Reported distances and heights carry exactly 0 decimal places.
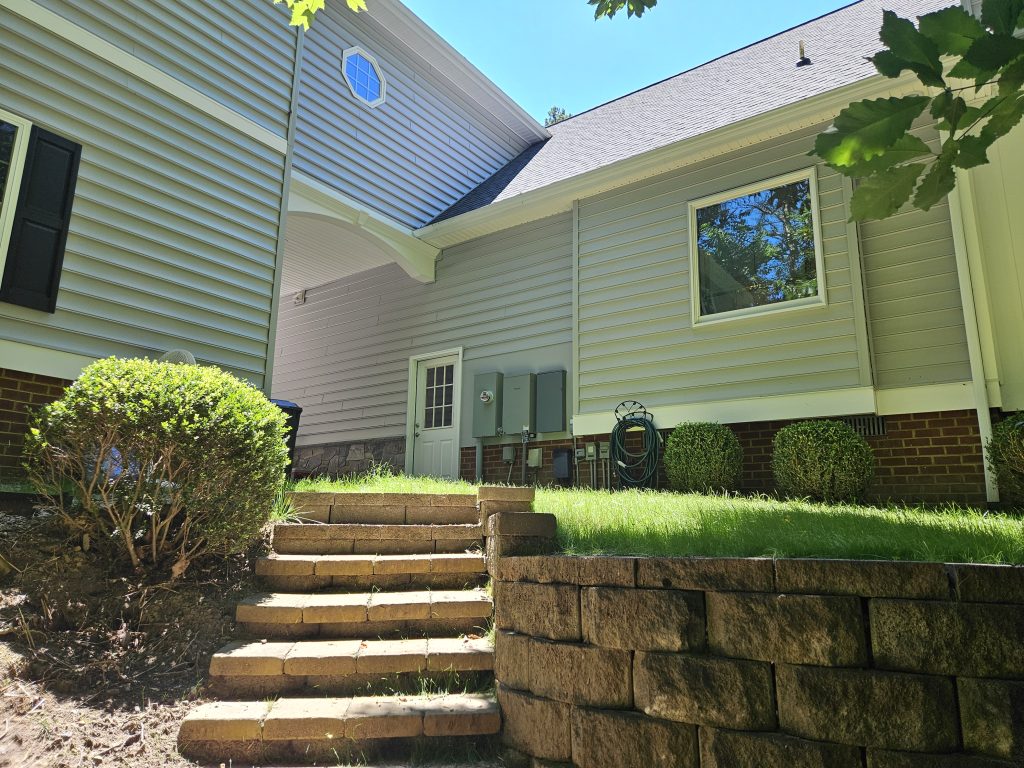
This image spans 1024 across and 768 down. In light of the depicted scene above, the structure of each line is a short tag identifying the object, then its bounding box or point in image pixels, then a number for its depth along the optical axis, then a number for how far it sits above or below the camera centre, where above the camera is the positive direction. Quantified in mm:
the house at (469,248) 5234 +2639
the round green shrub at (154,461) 3424 +265
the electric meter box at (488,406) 8273 +1371
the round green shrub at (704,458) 6062 +570
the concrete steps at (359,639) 2852 -616
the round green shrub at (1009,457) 4711 +492
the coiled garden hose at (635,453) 6793 +705
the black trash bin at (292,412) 7129 +1079
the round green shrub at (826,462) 5367 +491
